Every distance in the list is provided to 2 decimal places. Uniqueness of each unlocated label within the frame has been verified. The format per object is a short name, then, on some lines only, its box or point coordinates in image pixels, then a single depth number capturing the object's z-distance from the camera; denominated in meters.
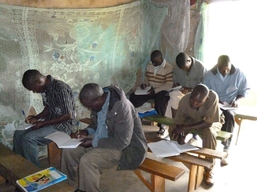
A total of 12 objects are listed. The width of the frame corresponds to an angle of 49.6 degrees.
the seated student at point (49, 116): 3.10
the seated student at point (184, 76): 4.07
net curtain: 3.48
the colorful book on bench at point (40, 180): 2.16
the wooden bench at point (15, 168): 2.26
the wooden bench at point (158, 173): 2.58
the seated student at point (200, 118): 3.00
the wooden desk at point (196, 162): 2.81
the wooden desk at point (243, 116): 3.91
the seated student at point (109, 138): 2.54
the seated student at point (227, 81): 3.97
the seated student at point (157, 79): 4.55
